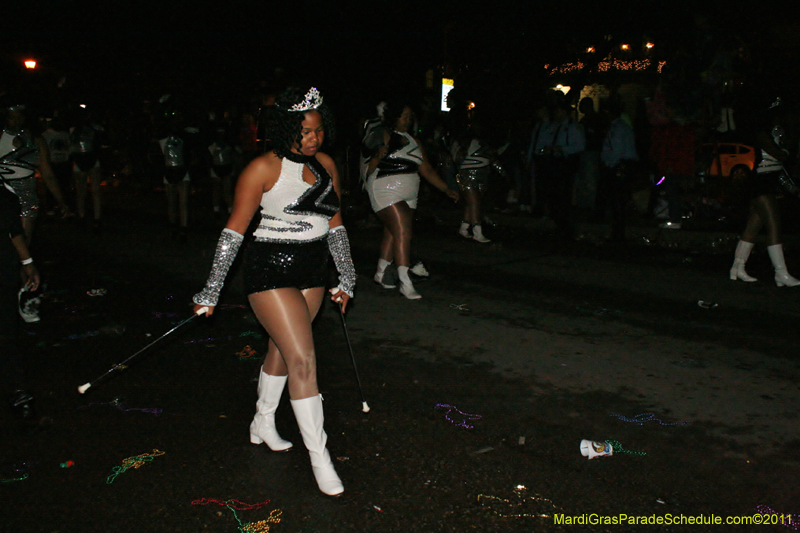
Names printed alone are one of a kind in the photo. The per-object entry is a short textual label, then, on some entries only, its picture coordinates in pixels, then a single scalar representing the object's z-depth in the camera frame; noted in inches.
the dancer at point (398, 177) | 288.5
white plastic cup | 154.6
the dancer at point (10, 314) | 165.9
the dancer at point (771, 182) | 311.0
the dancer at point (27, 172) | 250.4
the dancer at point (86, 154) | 493.7
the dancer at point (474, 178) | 453.4
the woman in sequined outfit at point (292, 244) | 141.9
